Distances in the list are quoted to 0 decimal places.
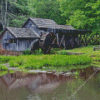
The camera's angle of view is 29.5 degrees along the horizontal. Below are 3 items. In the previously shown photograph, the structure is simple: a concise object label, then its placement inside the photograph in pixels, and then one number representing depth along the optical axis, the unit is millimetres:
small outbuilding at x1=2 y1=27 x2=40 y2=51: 22688
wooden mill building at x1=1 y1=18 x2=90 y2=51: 22905
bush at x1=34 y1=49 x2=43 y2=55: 22523
